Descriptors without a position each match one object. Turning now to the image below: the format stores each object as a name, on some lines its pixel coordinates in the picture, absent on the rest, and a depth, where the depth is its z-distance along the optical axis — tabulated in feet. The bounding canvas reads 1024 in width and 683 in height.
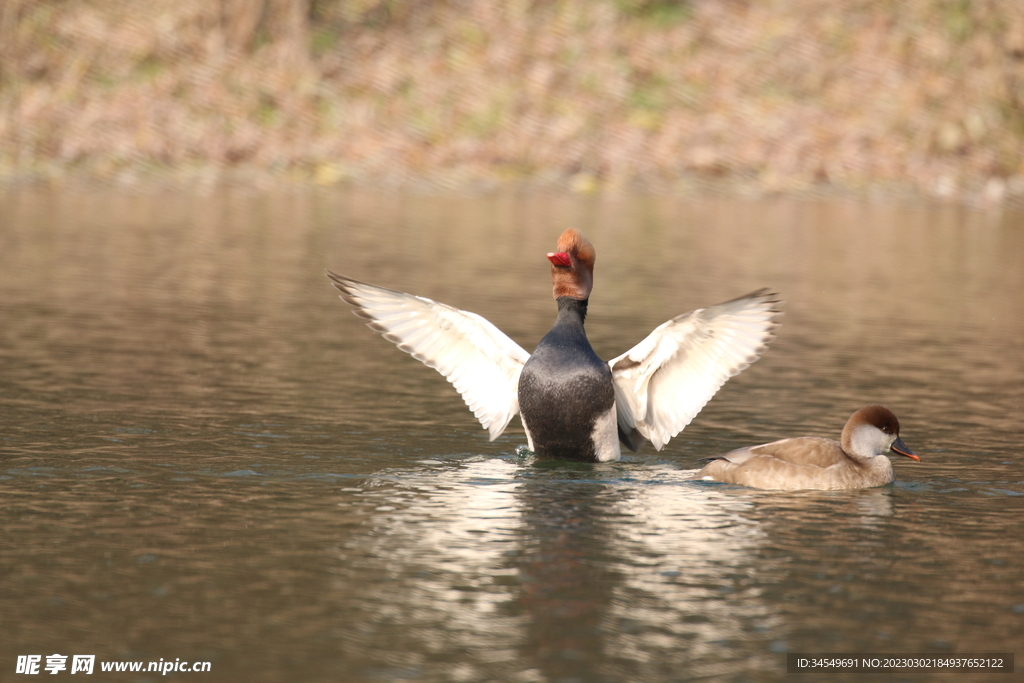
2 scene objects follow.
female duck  63.26
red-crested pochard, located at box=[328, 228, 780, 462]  67.67
